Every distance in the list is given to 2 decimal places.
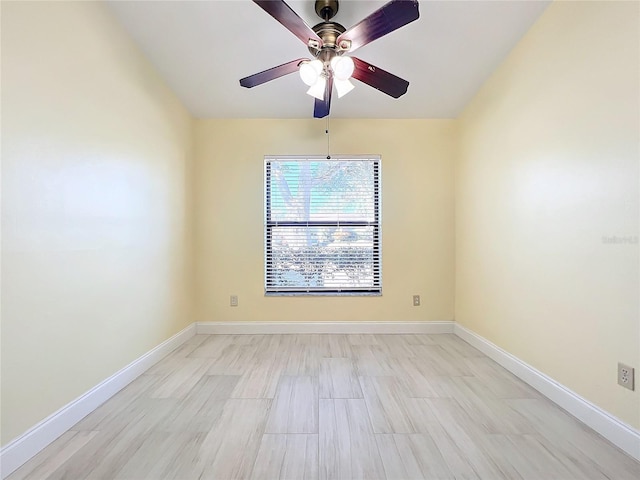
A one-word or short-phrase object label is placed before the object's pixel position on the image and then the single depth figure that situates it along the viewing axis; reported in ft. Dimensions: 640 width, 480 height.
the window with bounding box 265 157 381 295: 10.89
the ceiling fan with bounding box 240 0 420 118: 4.67
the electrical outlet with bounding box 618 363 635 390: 4.66
